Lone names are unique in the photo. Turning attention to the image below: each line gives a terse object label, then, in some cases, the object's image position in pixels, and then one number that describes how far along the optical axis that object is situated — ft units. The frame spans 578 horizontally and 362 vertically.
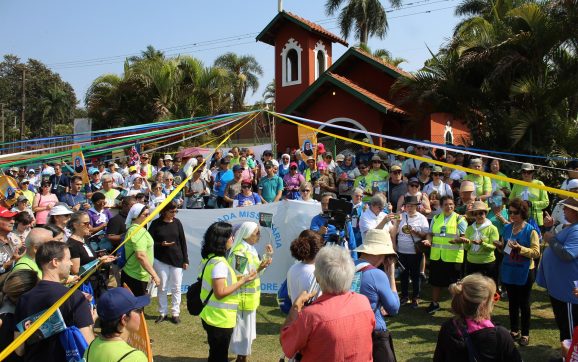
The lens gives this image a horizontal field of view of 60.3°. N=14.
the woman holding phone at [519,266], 19.88
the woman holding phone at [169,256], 23.85
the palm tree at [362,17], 116.78
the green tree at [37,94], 200.44
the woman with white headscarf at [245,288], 16.21
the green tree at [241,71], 138.00
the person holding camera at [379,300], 12.01
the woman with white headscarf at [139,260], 21.38
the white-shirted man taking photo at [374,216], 25.05
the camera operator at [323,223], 22.67
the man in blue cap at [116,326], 9.45
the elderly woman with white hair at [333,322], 9.84
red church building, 60.59
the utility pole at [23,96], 132.24
